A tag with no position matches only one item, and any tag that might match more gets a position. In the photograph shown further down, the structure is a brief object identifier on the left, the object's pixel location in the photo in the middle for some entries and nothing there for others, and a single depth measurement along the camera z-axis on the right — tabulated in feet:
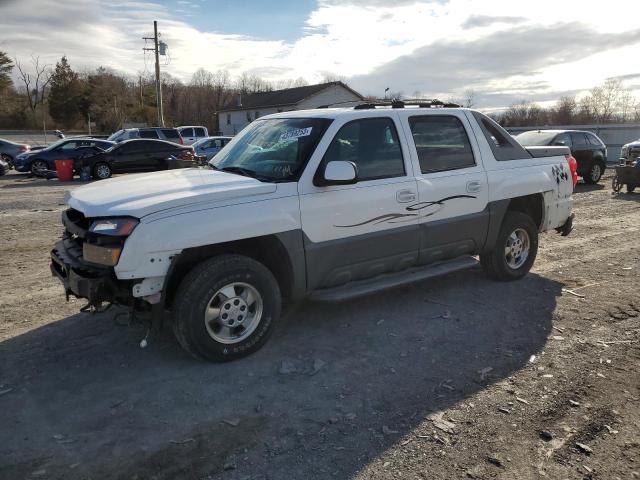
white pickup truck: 12.41
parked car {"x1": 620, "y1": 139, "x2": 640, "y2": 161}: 52.80
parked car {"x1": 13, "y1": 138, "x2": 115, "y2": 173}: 67.05
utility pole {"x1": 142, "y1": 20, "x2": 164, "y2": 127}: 132.05
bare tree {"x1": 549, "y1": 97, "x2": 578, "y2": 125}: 156.42
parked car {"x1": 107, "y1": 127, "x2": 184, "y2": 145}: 84.28
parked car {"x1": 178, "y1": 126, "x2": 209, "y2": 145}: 102.89
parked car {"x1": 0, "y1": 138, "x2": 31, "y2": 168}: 78.84
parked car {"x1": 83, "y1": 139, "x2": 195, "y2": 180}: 62.69
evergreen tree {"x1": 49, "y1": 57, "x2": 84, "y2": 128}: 225.76
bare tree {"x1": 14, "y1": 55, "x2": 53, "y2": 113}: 245.45
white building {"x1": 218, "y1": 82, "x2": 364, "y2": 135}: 170.19
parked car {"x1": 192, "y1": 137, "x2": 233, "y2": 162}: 72.49
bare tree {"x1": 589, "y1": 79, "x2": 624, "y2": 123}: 159.53
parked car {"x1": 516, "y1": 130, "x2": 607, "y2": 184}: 50.85
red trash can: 61.57
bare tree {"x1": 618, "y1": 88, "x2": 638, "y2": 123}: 154.61
